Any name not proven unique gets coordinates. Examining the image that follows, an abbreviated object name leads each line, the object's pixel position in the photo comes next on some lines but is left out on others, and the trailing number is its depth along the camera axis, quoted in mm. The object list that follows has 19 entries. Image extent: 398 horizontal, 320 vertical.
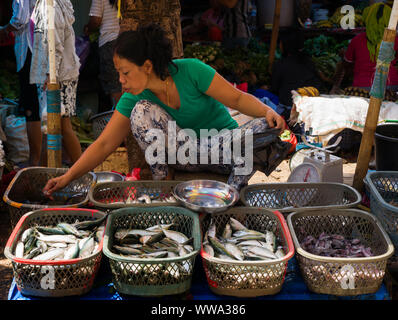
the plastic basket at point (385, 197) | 2203
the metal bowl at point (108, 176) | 3154
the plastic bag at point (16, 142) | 4312
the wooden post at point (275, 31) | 6559
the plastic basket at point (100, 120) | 4297
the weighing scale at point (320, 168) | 2971
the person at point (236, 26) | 6551
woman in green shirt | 2598
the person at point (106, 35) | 4789
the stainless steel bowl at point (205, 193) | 2375
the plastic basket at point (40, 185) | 2740
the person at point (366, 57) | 4453
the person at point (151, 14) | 3189
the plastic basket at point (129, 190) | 2643
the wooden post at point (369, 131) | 2589
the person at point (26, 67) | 3537
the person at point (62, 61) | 3527
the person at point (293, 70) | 5676
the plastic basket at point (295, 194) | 2719
